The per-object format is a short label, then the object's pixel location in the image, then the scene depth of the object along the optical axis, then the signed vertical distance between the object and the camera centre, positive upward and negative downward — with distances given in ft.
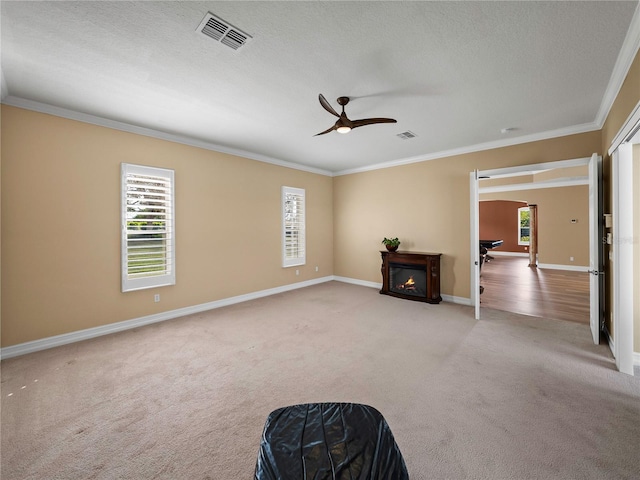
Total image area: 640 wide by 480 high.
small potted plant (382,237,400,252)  19.34 -0.29
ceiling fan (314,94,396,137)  9.87 +4.22
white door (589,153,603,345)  10.86 -0.11
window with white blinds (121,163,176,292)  12.98 +0.59
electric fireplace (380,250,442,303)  17.24 -2.36
